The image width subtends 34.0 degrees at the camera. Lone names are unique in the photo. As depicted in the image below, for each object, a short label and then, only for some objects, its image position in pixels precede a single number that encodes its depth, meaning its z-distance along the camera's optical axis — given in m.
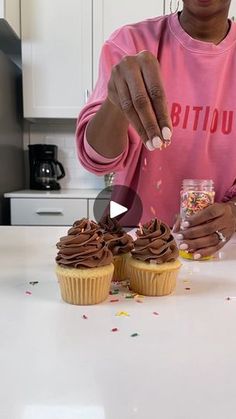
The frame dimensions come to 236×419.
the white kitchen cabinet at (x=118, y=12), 2.21
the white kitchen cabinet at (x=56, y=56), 2.21
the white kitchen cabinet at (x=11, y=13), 1.97
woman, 0.85
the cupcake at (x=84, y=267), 0.52
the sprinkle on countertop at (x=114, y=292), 0.57
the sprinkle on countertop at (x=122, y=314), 0.48
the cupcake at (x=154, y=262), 0.56
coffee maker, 2.39
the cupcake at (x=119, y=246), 0.62
